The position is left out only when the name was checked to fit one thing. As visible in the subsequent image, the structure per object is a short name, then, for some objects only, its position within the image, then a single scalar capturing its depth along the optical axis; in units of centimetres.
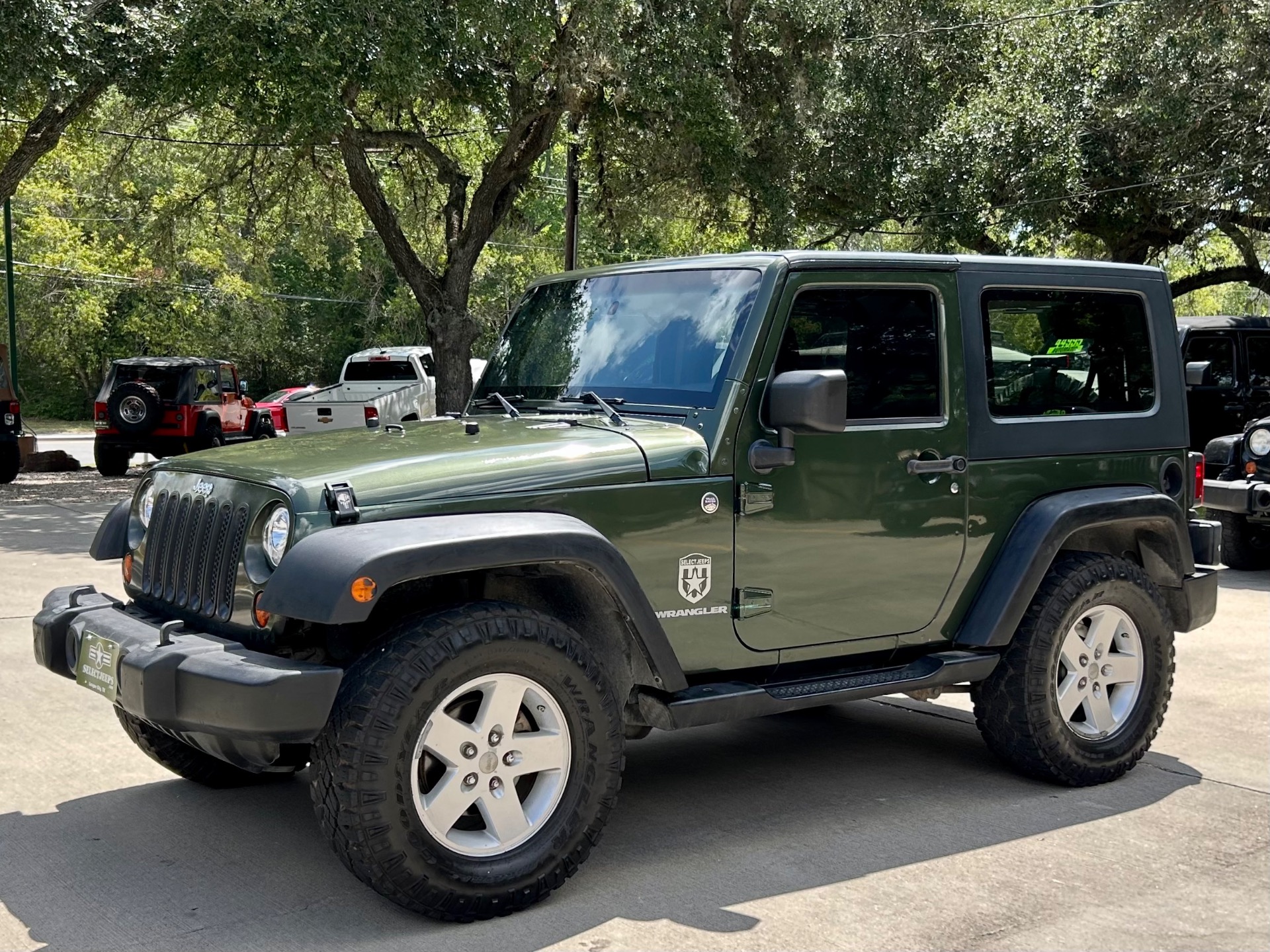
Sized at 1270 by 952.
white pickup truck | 1995
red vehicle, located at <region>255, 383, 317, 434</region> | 2702
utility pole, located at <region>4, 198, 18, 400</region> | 2636
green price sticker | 551
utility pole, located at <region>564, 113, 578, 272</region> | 2197
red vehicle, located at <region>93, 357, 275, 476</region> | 1992
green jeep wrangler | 387
